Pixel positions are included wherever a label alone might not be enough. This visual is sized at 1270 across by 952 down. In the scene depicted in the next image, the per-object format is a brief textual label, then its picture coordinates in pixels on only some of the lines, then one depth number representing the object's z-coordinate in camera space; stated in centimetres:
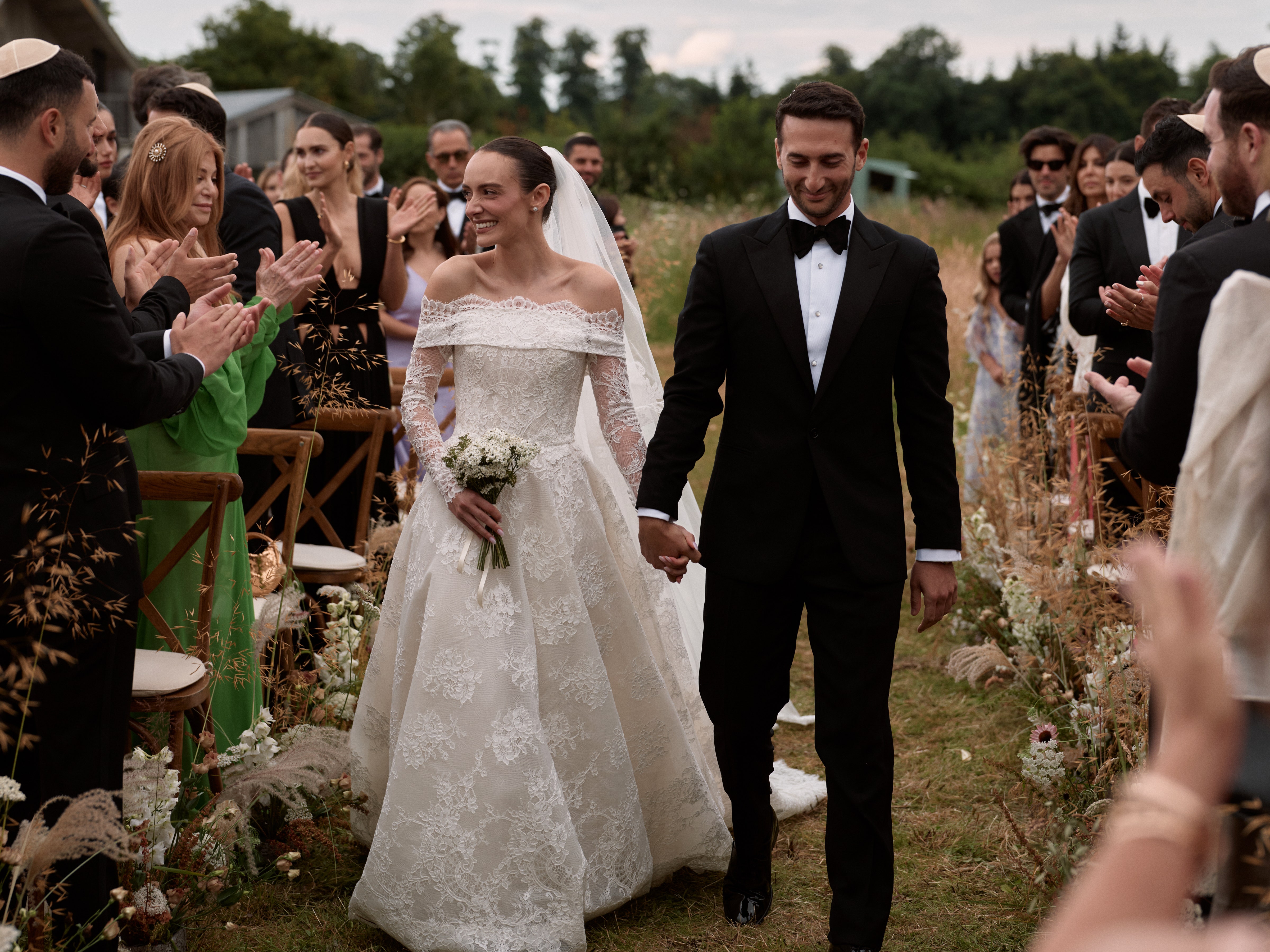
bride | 342
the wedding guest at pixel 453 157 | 818
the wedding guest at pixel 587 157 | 817
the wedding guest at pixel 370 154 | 834
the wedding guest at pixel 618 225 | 743
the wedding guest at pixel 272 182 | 969
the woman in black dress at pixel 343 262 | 591
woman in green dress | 387
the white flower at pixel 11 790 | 248
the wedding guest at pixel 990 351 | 814
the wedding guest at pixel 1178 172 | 389
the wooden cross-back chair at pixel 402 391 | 598
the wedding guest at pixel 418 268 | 698
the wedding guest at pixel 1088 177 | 714
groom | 333
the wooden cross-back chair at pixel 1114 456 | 425
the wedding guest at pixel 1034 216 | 764
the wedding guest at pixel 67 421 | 264
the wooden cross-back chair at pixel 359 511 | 495
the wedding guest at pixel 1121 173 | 646
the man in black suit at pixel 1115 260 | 541
